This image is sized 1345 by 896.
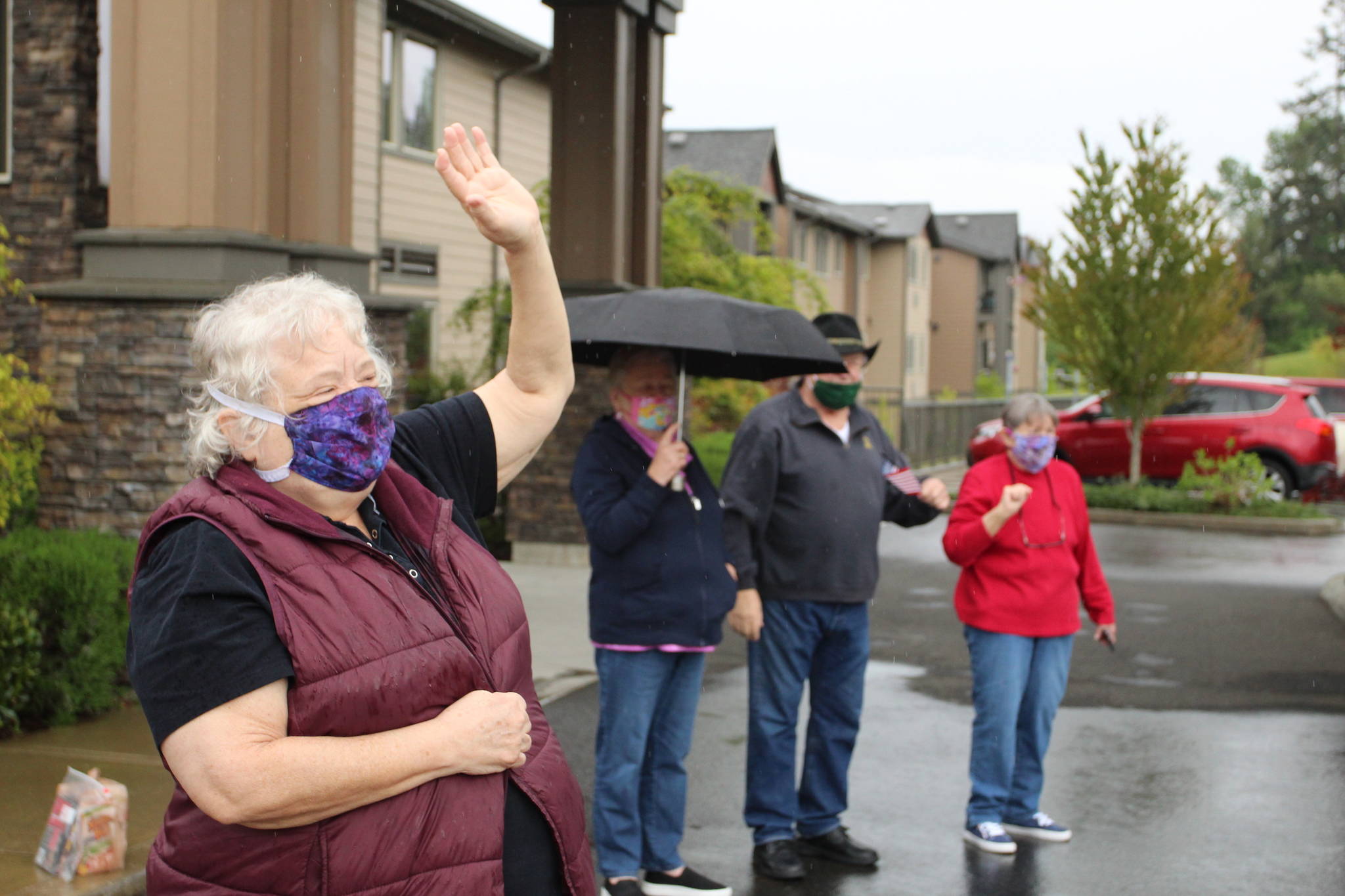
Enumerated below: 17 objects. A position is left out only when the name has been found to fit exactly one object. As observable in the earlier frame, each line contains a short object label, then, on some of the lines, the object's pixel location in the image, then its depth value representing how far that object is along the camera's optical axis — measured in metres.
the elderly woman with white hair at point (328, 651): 2.07
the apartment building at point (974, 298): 62.75
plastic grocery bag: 4.52
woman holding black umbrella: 4.89
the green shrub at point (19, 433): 6.53
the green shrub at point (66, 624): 6.51
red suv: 20.86
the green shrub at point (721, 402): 17.77
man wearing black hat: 5.45
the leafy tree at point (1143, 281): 20.53
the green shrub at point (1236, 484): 19.06
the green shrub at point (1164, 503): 18.84
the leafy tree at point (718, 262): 16.86
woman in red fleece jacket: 5.64
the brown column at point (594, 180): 12.44
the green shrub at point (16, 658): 6.23
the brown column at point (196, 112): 7.77
